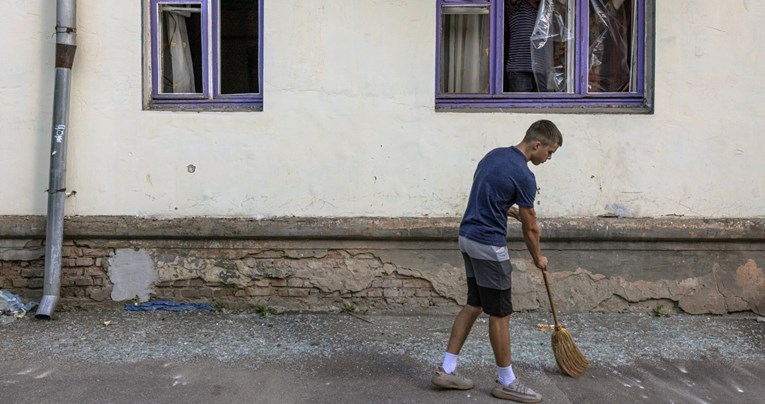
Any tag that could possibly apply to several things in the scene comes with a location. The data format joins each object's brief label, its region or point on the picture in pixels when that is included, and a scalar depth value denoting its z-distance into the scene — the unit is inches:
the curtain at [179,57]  227.8
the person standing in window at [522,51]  225.5
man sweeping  150.7
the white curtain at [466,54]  227.5
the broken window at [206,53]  223.6
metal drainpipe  210.4
